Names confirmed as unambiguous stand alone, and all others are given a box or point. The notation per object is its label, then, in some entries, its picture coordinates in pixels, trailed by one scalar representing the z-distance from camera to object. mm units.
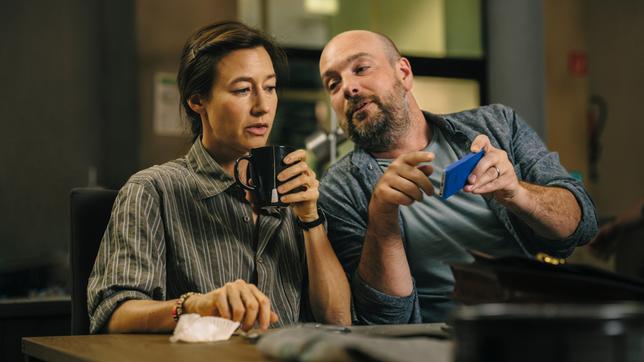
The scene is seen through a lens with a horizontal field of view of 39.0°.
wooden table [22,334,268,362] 959
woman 1457
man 1676
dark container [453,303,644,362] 534
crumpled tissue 1103
